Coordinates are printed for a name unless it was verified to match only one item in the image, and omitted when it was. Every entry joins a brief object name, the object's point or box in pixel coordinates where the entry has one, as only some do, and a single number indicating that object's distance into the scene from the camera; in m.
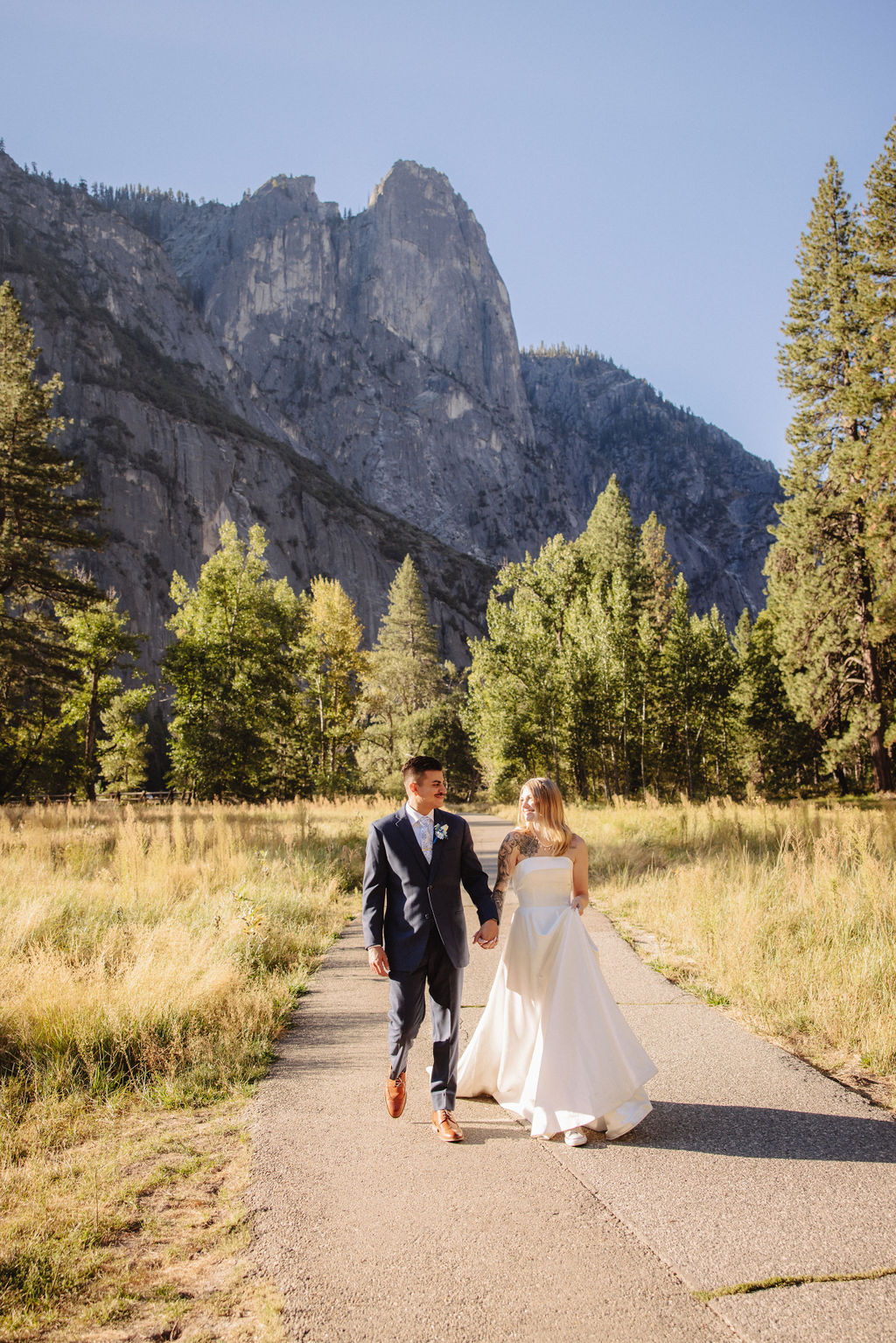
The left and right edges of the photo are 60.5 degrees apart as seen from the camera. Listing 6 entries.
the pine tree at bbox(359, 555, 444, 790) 46.25
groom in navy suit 4.16
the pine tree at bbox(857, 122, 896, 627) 18.38
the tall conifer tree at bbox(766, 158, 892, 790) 25.70
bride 4.04
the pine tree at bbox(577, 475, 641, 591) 41.03
